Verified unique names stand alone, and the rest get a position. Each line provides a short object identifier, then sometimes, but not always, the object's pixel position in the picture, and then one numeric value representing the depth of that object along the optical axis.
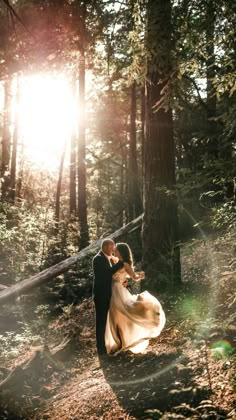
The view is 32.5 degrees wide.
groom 7.23
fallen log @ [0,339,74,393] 6.68
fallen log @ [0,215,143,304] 11.48
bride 6.77
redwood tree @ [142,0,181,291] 9.23
